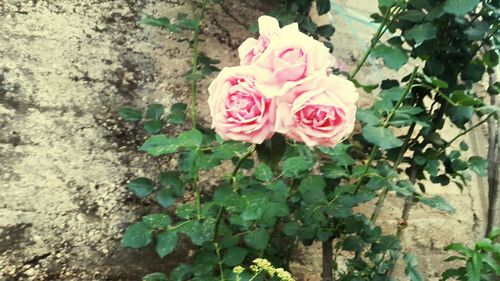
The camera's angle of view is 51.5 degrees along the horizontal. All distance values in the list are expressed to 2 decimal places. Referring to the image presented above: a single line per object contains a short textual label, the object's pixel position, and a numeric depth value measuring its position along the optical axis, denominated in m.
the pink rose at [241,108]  0.67
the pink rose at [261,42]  0.71
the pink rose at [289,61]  0.67
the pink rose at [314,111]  0.66
